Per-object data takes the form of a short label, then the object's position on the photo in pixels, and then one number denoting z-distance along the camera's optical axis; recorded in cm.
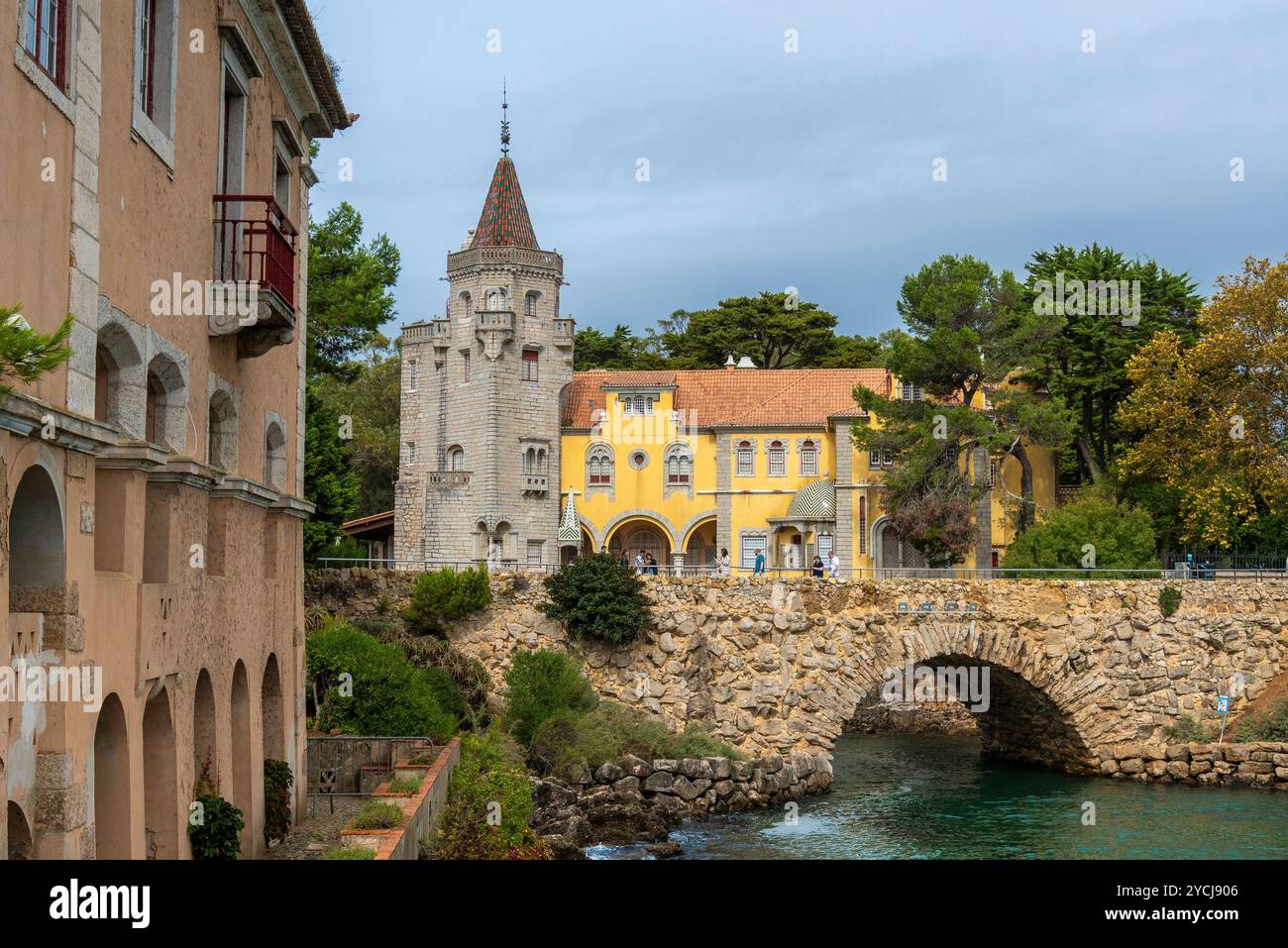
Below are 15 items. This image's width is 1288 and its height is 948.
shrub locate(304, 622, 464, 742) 2517
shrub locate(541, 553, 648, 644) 3572
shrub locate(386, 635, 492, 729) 3309
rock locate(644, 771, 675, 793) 3188
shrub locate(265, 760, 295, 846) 1747
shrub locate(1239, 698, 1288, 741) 3578
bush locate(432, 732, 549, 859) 1977
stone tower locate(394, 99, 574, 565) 5209
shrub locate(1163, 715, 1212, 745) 3637
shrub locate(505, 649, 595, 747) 3253
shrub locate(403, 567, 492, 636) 3600
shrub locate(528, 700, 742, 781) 3134
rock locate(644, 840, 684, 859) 2705
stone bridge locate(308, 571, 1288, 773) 3566
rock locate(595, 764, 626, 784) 3130
